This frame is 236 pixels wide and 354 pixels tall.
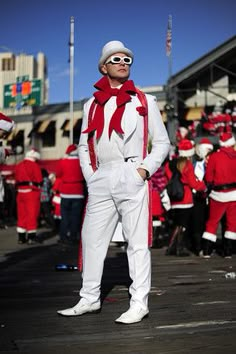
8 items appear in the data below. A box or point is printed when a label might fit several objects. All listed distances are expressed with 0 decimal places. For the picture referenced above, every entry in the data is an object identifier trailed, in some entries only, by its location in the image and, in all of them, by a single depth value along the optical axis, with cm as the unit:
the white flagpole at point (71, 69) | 2950
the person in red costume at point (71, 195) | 1129
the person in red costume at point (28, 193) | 1088
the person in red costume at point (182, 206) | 888
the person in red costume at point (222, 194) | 823
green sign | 4955
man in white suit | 400
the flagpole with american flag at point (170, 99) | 2612
